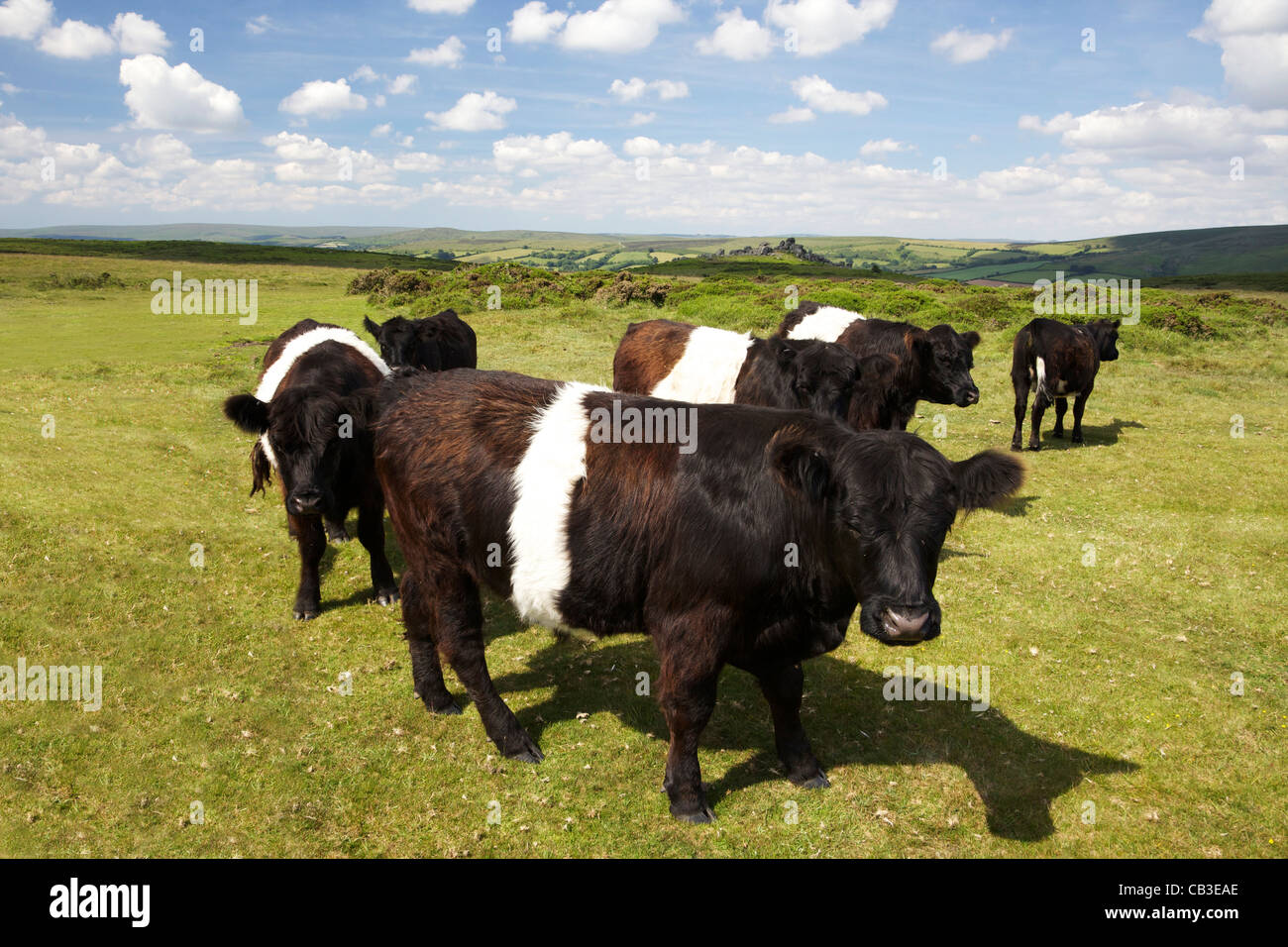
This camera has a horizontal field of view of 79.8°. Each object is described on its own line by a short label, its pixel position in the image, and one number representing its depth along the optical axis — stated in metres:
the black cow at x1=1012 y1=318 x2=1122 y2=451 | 15.16
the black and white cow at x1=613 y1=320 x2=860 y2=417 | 10.06
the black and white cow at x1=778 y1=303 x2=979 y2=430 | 12.51
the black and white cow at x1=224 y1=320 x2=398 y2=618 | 7.06
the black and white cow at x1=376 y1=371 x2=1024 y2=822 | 4.27
